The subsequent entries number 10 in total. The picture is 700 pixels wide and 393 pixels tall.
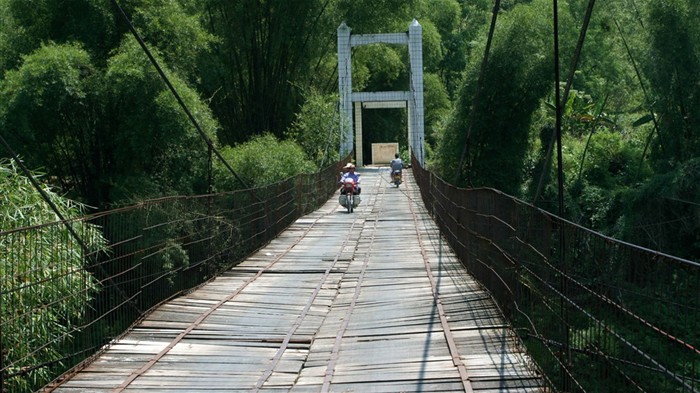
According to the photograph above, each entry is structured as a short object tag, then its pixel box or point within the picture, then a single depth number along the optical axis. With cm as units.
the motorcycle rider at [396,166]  2716
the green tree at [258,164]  1981
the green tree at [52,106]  1608
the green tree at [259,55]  2736
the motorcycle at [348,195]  1956
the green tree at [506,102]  2473
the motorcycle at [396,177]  2720
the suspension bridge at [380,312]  384
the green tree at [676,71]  1903
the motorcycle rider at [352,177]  1980
